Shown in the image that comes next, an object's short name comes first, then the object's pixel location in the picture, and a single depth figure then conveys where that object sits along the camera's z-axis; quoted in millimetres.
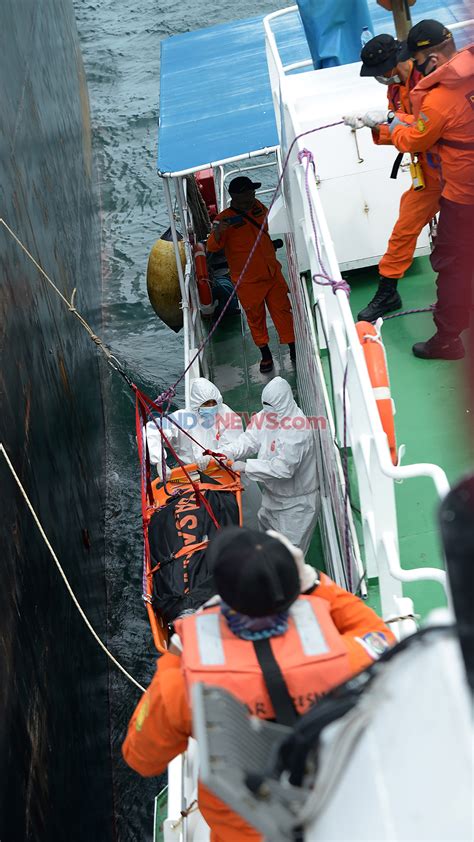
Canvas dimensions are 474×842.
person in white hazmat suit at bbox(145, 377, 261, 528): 5969
